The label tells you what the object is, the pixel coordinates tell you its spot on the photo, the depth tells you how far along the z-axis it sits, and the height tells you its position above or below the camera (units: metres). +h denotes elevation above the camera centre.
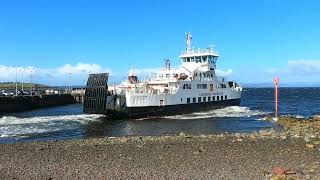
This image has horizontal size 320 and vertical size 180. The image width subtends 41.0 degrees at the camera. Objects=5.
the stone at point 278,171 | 15.27 -2.97
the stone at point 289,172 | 15.18 -2.99
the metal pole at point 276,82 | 45.28 +0.68
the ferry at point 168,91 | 42.78 -0.25
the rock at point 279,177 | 14.32 -3.00
